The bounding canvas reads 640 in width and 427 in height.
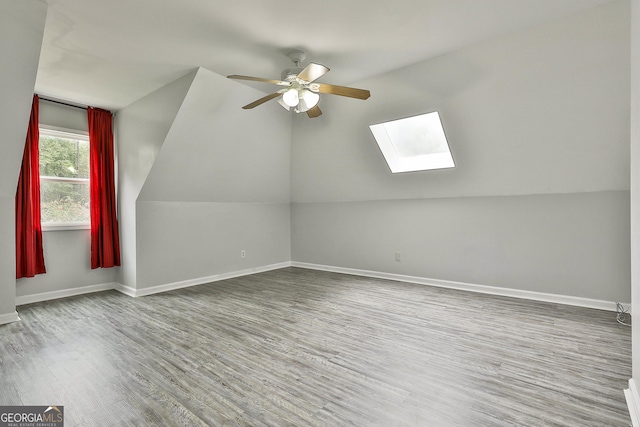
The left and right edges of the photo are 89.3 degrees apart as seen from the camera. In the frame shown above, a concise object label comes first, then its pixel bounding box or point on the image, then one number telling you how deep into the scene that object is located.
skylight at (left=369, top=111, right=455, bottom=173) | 4.30
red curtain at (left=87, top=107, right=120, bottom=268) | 4.43
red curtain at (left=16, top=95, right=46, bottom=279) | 3.81
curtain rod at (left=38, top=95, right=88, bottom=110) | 4.09
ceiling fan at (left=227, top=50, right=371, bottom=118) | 2.77
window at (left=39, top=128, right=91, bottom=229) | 4.17
